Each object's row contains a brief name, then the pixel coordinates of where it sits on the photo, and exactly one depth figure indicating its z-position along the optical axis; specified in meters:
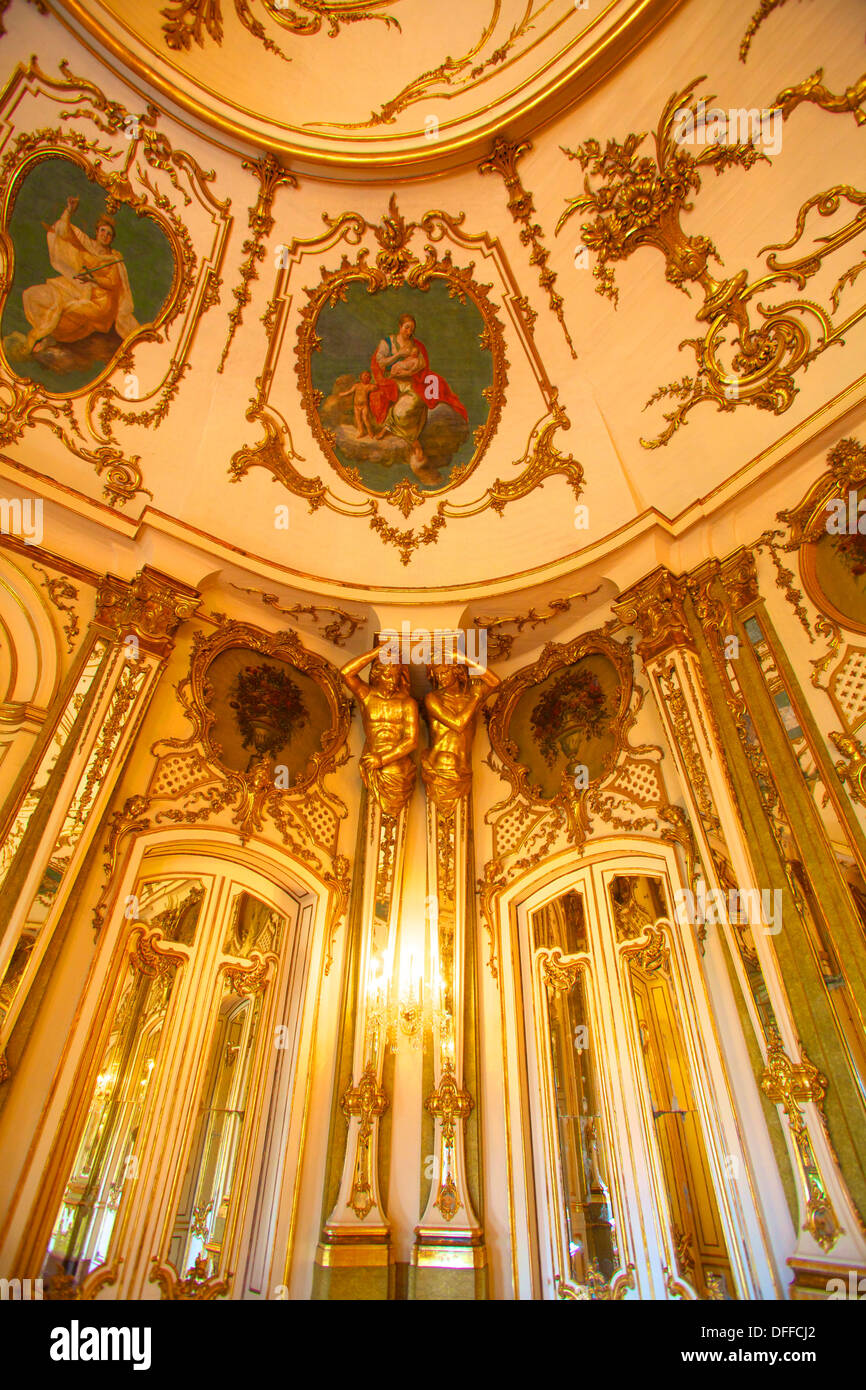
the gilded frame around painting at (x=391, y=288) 7.34
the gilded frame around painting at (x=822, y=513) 5.51
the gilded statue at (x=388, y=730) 7.33
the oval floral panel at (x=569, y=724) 7.01
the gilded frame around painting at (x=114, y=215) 6.15
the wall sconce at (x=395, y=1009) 6.36
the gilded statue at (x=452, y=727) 7.42
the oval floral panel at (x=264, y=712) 7.16
